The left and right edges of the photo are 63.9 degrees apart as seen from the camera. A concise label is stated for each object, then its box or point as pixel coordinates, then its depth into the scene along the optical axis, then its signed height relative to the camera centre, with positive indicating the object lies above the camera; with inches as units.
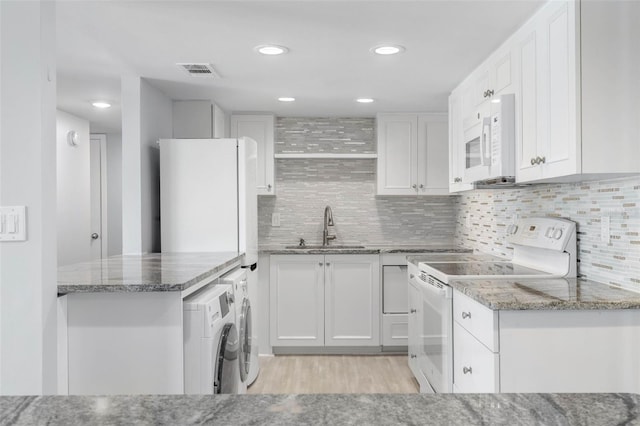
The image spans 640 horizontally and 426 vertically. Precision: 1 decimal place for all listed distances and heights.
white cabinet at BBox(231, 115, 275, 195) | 186.1 +26.6
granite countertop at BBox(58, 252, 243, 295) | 82.8 -12.2
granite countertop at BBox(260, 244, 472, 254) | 172.9 -14.2
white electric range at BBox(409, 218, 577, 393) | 103.7 -14.0
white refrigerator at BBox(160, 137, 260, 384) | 141.6 +3.2
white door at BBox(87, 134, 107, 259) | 241.9 +10.3
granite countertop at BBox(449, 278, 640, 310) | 78.6 -14.4
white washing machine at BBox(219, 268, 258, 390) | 117.3 -26.0
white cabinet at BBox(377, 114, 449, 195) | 184.7 +20.1
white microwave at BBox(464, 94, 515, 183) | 103.7 +13.9
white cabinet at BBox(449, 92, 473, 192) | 141.1 +17.8
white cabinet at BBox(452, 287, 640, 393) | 80.0 -22.4
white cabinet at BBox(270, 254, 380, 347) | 175.3 -31.6
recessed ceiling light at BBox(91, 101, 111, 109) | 173.2 +35.9
